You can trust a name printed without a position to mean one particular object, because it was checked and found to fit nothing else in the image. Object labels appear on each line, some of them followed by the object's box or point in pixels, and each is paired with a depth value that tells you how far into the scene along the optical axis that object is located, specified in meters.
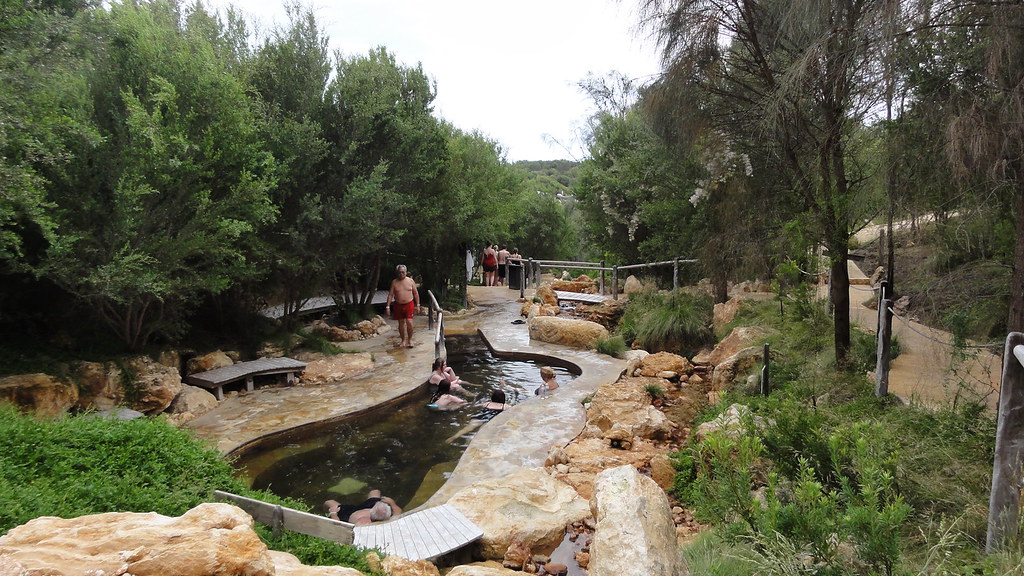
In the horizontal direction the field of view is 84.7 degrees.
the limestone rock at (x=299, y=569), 2.31
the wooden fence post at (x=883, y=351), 4.61
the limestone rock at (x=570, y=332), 10.34
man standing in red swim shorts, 10.20
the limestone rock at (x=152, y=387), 6.32
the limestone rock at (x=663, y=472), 4.88
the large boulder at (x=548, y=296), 13.41
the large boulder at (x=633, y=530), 3.02
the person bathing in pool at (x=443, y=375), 7.96
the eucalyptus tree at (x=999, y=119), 3.38
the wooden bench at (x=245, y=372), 7.23
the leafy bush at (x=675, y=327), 9.95
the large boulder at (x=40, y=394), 5.22
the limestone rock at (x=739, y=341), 7.85
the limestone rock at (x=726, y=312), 9.64
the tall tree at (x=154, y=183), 5.62
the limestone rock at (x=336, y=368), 8.20
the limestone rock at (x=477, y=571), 3.13
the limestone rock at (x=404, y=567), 3.09
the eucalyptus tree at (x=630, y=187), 10.01
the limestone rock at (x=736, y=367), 7.03
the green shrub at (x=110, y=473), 2.93
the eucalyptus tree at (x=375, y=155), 8.93
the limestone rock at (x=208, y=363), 7.53
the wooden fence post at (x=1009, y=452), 2.19
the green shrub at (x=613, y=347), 9.59
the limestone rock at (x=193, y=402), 6.57
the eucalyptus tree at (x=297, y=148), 8.38
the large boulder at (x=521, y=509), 3.91
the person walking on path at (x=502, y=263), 19.54
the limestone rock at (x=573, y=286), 16.34
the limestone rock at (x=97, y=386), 5.89
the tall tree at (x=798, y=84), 4.79
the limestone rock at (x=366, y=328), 11.53
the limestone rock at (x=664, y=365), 8.34
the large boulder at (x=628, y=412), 6.04
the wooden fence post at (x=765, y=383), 5.77
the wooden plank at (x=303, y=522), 3.06
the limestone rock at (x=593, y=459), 4.93
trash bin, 19.05
